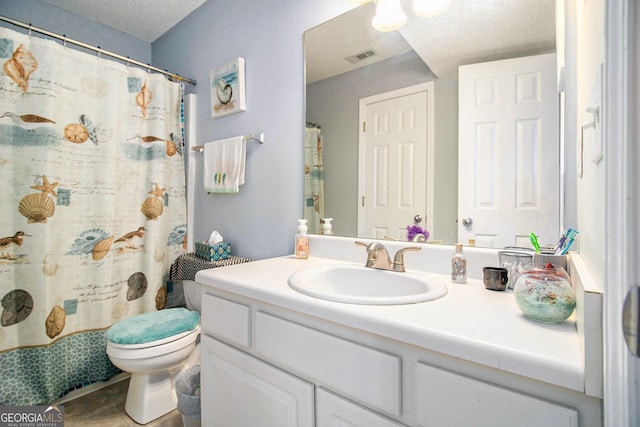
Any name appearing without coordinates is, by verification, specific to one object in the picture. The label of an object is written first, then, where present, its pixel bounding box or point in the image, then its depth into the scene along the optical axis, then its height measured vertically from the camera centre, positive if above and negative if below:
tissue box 1.68 -0.21
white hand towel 1.70 +0.28
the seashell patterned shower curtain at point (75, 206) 1.46 +0.04
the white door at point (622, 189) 0.34 +0.03
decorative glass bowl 0.62 -0.17
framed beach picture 1.73 +0.72
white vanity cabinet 0.53 -0.37
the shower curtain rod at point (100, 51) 1.42 +0.87
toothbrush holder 0.79 -0.12
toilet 1.34 -0.62
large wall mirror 0.99 +0.54
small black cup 0.88 -0.19
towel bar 1.63 +0.40
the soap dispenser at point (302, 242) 1.39 -0.13
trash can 1.29 -0.78
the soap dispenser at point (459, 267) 0.97 -0.17
